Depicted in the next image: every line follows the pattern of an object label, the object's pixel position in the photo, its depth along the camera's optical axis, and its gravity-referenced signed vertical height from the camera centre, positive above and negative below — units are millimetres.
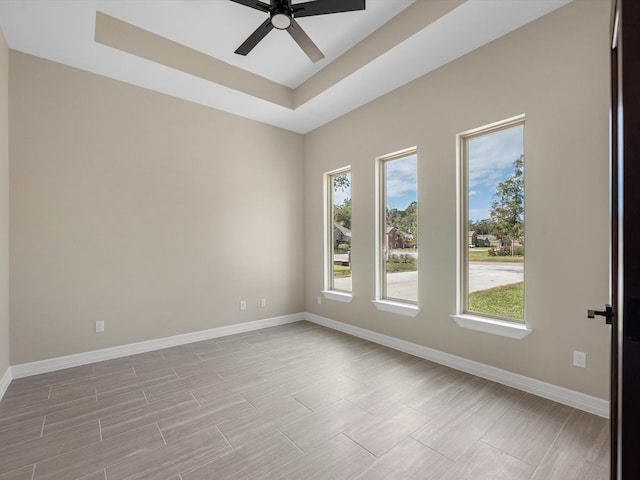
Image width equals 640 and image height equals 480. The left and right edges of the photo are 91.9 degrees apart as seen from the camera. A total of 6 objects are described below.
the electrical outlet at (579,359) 2324 -918
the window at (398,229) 3701 +130
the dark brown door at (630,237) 664 +1
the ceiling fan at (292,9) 2303 +1753
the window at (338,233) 4602 +104
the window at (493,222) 2824 +158
